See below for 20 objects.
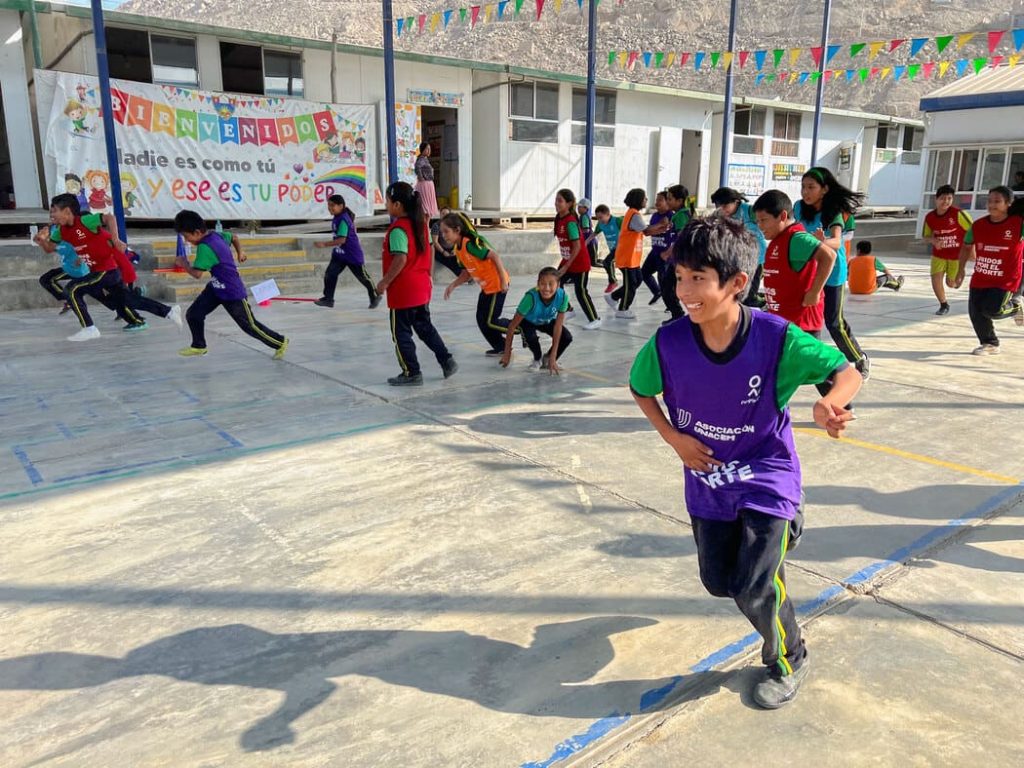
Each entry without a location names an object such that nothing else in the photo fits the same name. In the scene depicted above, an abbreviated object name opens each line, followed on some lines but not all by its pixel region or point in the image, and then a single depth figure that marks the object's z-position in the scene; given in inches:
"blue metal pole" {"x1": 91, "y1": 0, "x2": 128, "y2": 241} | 411.5
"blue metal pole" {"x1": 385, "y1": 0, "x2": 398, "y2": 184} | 493.4
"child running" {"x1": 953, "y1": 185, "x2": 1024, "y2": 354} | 297.0
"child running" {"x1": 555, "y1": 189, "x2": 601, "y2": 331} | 349.7
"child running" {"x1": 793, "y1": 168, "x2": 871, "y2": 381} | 222.1
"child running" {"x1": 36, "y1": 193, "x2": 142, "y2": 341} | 334.0
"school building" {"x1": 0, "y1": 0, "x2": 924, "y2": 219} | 567.8
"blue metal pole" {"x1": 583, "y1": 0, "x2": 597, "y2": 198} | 612.1
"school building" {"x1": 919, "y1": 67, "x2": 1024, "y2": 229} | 838.5
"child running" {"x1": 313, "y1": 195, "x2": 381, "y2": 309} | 433.7
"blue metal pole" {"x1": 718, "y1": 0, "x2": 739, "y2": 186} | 702.5
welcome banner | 514.0
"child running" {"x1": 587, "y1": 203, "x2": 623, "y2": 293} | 436.1
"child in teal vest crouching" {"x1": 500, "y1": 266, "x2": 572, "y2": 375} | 273.7
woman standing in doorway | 594.5
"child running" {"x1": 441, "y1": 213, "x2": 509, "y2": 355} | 271.9
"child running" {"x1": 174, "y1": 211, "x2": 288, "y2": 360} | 288.0
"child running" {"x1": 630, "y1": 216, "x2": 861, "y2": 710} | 87.5
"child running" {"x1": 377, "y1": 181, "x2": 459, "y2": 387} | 252.1
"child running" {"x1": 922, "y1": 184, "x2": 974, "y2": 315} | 396.5
